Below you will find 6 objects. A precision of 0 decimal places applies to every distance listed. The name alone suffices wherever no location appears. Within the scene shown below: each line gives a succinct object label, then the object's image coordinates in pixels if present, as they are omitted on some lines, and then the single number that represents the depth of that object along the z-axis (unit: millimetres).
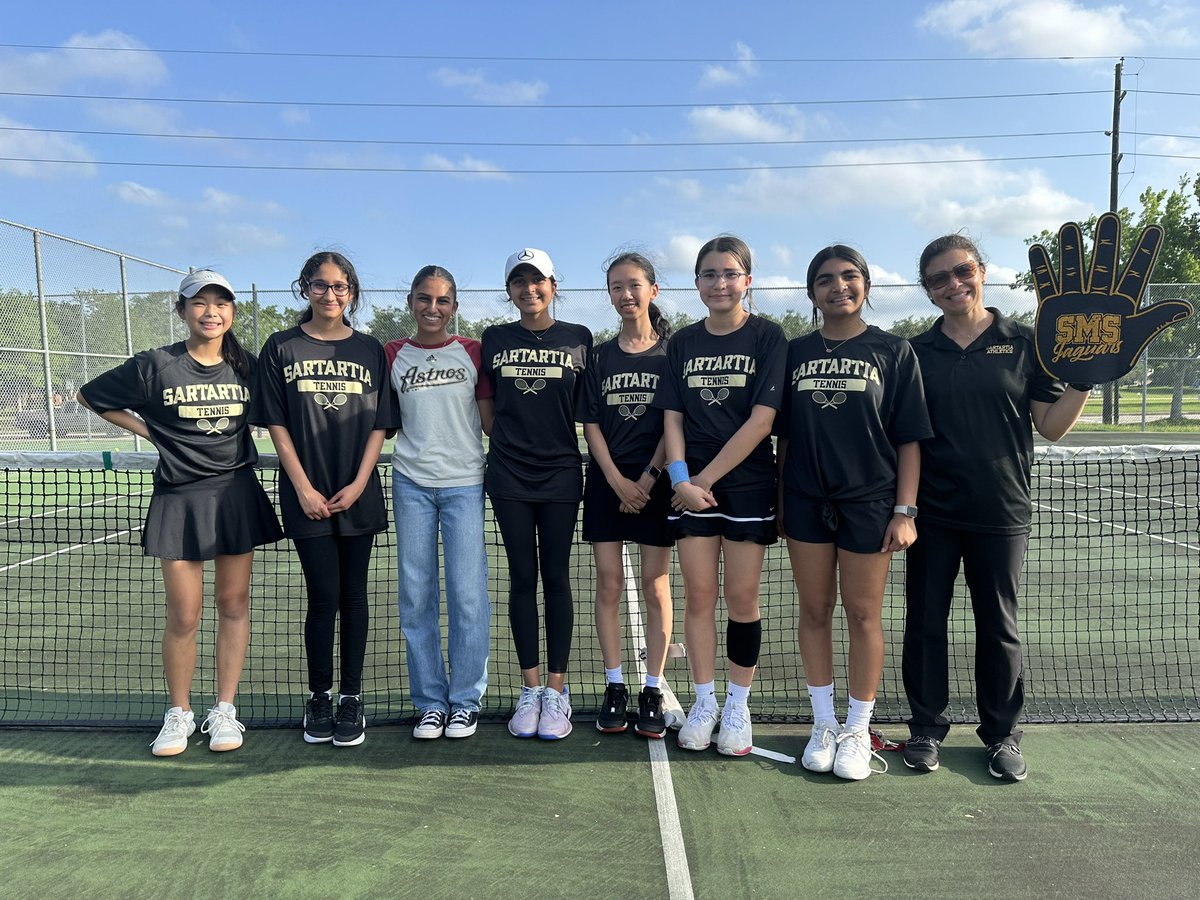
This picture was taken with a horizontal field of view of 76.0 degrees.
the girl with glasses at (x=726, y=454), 3199
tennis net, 3947
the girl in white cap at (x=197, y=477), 3357
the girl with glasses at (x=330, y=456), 3428
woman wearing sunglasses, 3154
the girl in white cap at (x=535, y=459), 3496
